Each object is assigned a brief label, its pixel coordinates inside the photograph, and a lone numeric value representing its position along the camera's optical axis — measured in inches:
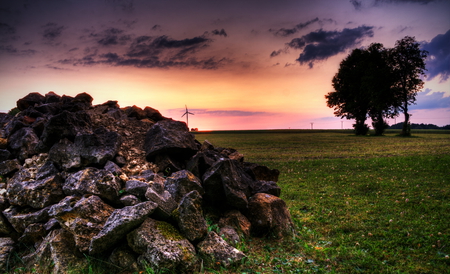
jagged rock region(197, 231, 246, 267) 244.8
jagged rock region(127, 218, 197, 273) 223.5
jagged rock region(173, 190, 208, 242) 252.1
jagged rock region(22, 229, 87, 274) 241.4
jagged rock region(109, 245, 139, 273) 234.4
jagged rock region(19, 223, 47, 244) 277.4
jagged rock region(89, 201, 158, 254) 227.3
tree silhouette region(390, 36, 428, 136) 2192.4
